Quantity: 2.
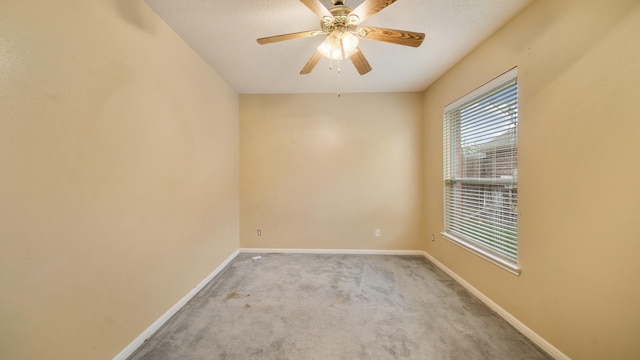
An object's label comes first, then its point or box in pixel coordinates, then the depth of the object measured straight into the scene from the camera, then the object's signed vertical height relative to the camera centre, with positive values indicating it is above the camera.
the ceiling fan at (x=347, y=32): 1.34 +1.05
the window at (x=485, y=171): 1.87 +0.06
